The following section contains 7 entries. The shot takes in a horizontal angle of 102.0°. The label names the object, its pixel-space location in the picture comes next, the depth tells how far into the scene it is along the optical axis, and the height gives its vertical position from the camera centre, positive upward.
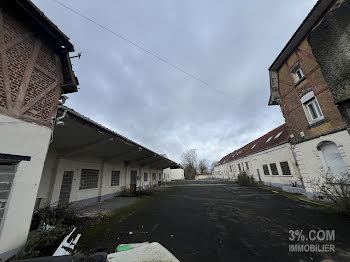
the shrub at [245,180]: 18.55 -0.93
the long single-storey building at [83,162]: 5.93 +1.21
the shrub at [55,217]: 4.70 -1.13
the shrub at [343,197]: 5.87 -1.23
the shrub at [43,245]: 3.07 -1.38
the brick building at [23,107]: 3.24 +2.00
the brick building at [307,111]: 7.72 +3.68
